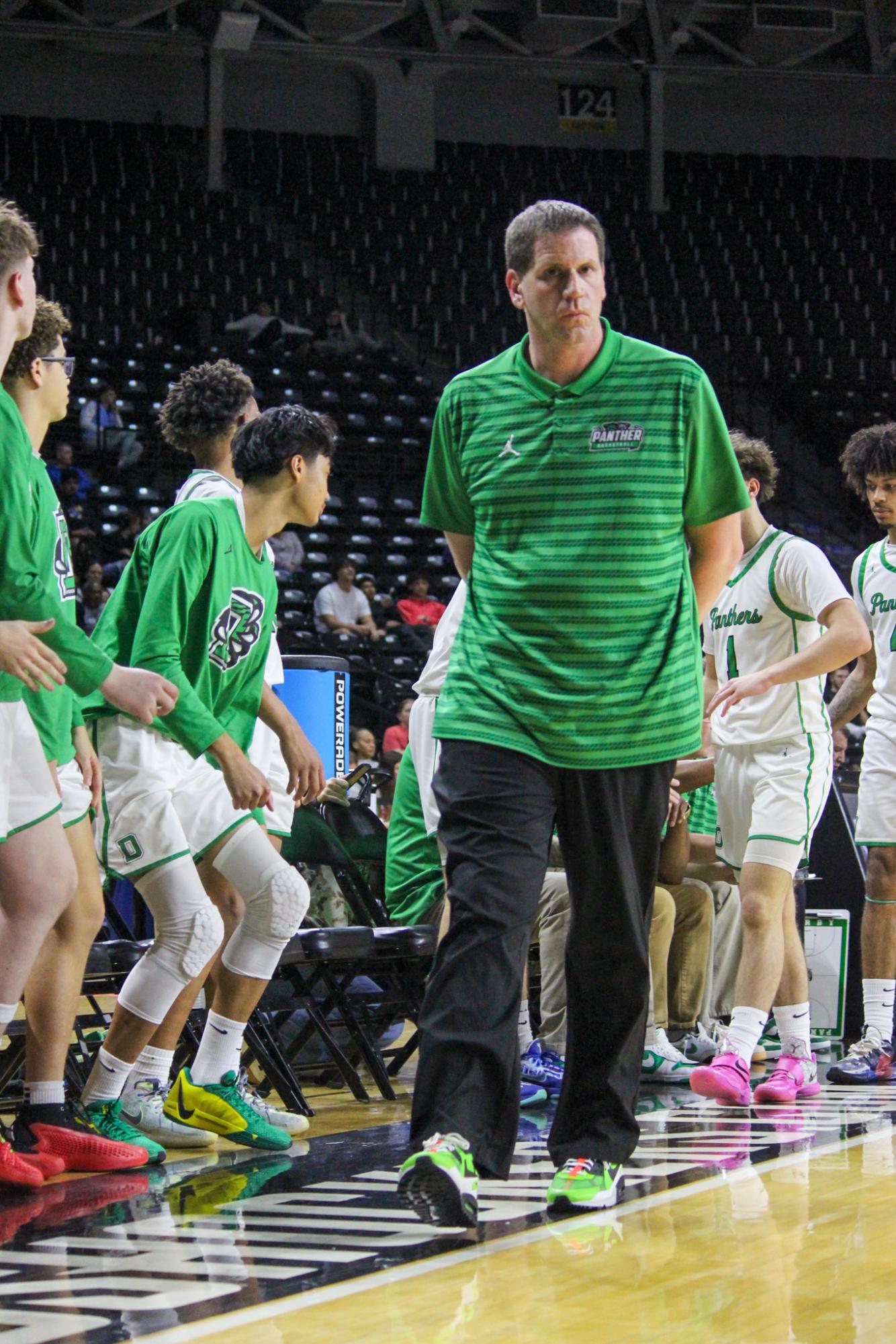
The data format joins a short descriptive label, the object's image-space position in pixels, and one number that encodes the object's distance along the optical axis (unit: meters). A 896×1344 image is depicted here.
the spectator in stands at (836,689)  12.80
